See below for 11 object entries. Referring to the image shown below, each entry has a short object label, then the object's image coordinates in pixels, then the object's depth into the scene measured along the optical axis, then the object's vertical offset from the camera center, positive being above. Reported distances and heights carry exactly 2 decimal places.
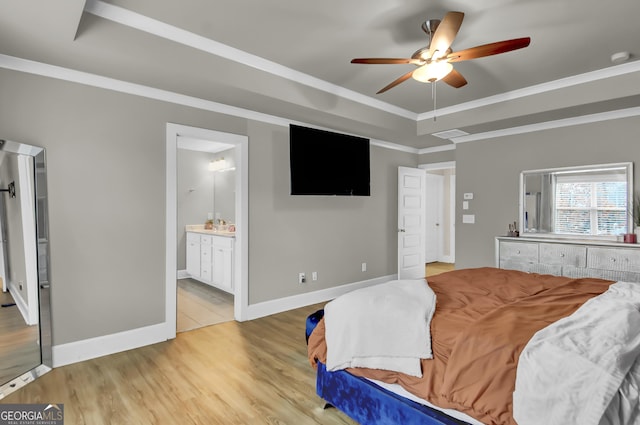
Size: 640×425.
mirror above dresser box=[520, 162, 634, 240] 3.88 +0.07
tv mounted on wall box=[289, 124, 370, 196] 4.18 +0.60
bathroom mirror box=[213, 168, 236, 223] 6.15 +0.27
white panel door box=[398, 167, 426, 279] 5.72 -0.25
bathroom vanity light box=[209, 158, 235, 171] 6.21 +0.81
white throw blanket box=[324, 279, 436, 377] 1.72 -0.65
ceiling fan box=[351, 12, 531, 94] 2.11 +1.06
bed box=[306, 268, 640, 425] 1.28 -0.66
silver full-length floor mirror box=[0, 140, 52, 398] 2.44 -0.44
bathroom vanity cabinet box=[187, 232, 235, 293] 4.77 -0.77
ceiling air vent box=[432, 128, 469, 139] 4.75 +1.06
